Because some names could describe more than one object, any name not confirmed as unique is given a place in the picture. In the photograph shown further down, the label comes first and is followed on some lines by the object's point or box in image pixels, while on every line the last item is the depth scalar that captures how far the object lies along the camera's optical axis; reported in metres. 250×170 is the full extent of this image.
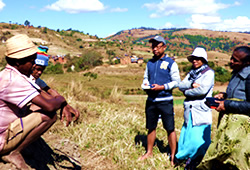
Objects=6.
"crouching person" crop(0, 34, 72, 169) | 2.18
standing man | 3.61
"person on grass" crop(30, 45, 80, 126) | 3.13
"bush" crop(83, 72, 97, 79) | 33.84
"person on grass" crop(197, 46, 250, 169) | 2.30
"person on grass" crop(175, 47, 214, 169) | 3.27
